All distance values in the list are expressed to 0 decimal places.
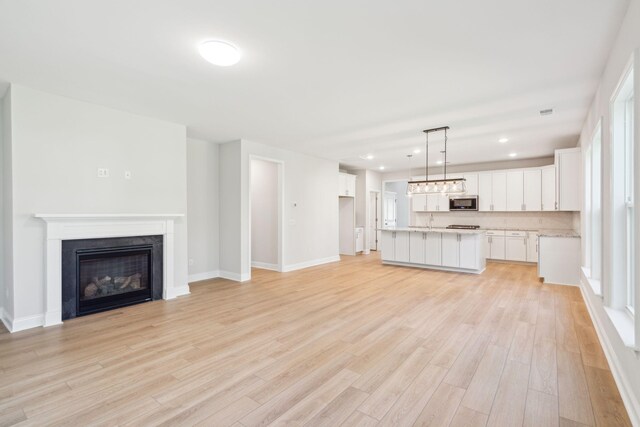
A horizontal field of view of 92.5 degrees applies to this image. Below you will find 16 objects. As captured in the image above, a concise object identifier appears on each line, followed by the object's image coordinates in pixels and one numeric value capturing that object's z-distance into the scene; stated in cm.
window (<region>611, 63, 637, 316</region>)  252
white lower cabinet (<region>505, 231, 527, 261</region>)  772
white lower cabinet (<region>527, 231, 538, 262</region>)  757
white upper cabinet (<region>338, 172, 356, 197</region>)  905
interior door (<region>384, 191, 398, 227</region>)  1110
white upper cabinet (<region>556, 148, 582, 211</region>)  563
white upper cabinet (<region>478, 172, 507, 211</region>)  807
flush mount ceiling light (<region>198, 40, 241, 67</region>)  259
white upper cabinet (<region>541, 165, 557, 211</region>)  737
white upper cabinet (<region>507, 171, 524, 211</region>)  780
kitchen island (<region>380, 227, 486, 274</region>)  652
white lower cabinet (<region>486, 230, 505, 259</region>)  804
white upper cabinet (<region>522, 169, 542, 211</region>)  758
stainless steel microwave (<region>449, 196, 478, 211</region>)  846
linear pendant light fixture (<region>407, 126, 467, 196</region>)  568
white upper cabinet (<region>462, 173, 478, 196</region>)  847
